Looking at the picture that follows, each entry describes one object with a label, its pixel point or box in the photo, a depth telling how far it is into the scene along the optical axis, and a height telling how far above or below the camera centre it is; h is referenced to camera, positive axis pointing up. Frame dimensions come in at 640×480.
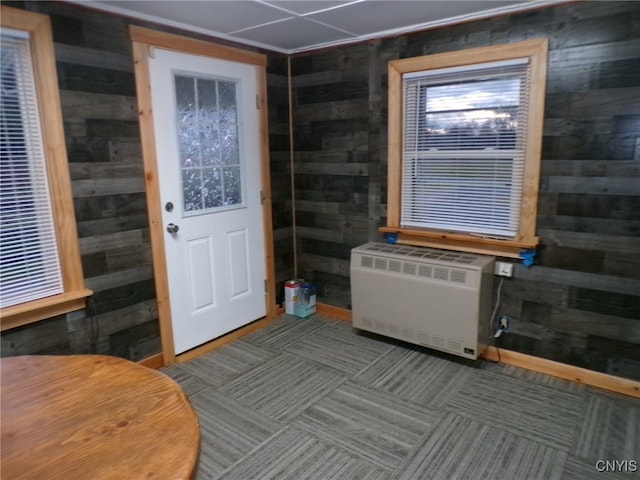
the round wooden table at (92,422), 0.99 -0.66
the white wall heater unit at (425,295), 2.78 -0.89
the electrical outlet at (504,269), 2.86 -0.71
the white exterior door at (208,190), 2.86 -0.16
